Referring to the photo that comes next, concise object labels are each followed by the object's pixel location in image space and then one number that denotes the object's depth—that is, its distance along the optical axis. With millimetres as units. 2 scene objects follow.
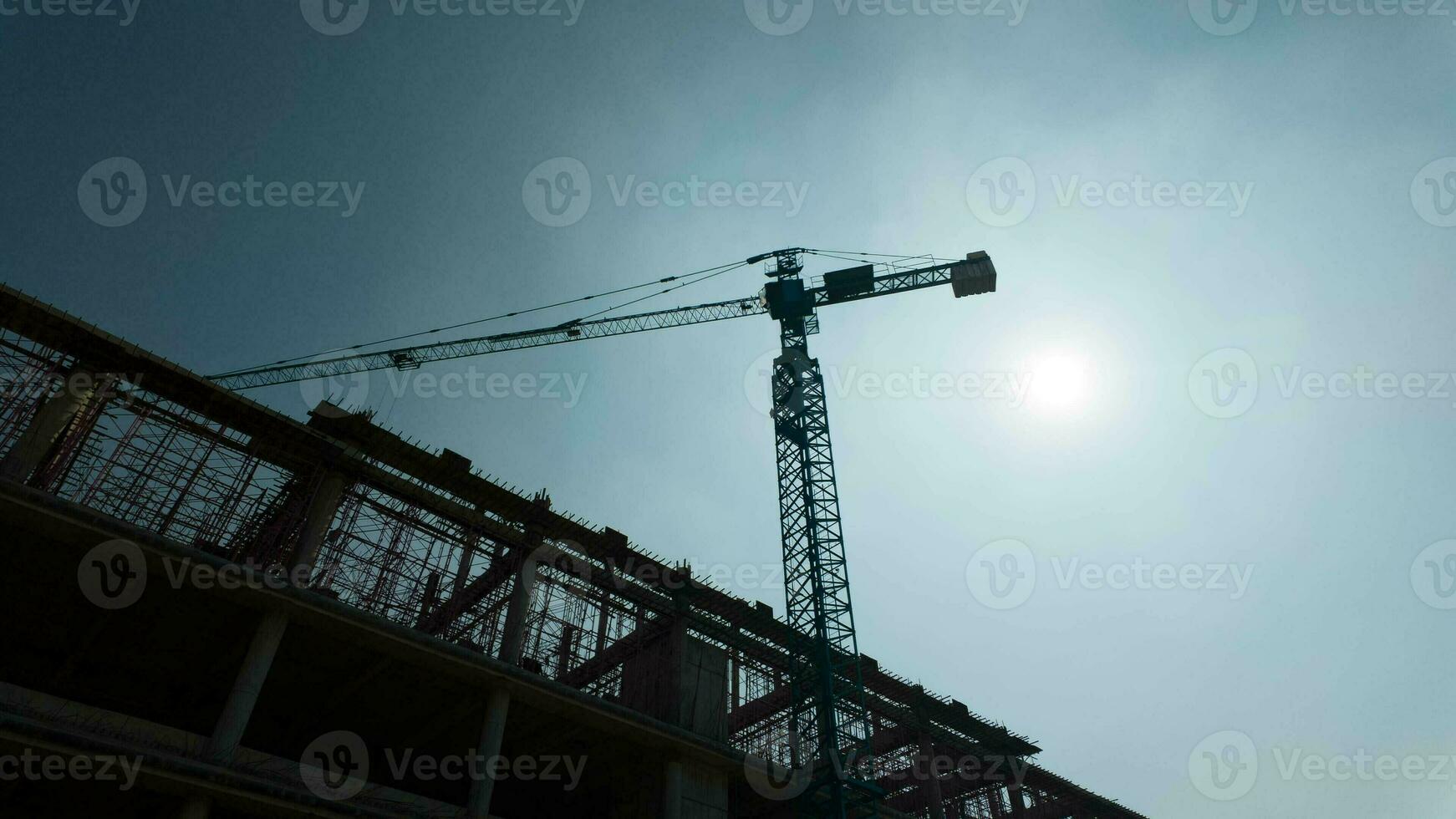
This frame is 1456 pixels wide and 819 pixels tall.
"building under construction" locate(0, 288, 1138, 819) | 20516
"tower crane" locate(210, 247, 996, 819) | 33062
